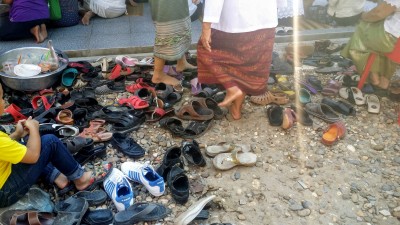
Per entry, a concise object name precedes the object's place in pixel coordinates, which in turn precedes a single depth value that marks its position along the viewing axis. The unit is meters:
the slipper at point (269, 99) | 3.96
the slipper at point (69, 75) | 4.23
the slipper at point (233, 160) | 3.11
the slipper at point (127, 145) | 3.19
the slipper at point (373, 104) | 3.89
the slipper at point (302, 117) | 3.65
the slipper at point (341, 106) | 3.86
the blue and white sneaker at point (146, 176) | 2.75
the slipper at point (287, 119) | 3.54
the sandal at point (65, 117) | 3.45
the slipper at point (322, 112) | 3.69
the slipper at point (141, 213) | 2.53
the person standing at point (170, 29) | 3.71
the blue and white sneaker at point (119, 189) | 2.64
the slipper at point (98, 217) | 2.52
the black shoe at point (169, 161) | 2.95
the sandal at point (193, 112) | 3.63
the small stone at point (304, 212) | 2.71
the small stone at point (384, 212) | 2.72
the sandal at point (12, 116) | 3.52
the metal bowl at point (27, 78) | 3.93
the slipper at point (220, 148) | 3.26
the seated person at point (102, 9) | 5.95
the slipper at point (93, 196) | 2.67
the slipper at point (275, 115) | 3.64
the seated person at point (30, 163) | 2.21
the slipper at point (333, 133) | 3.40
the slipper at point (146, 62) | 4.56
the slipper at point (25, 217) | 2.32
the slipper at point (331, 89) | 4.19
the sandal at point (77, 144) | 2.96
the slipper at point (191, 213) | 2.52
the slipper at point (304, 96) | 4.03
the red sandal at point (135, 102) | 3.76
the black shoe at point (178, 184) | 2.73
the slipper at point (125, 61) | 4.59
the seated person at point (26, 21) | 4.99
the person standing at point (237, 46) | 3.05
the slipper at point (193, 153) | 3.14
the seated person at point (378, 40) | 3.81
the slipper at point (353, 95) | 4.02
